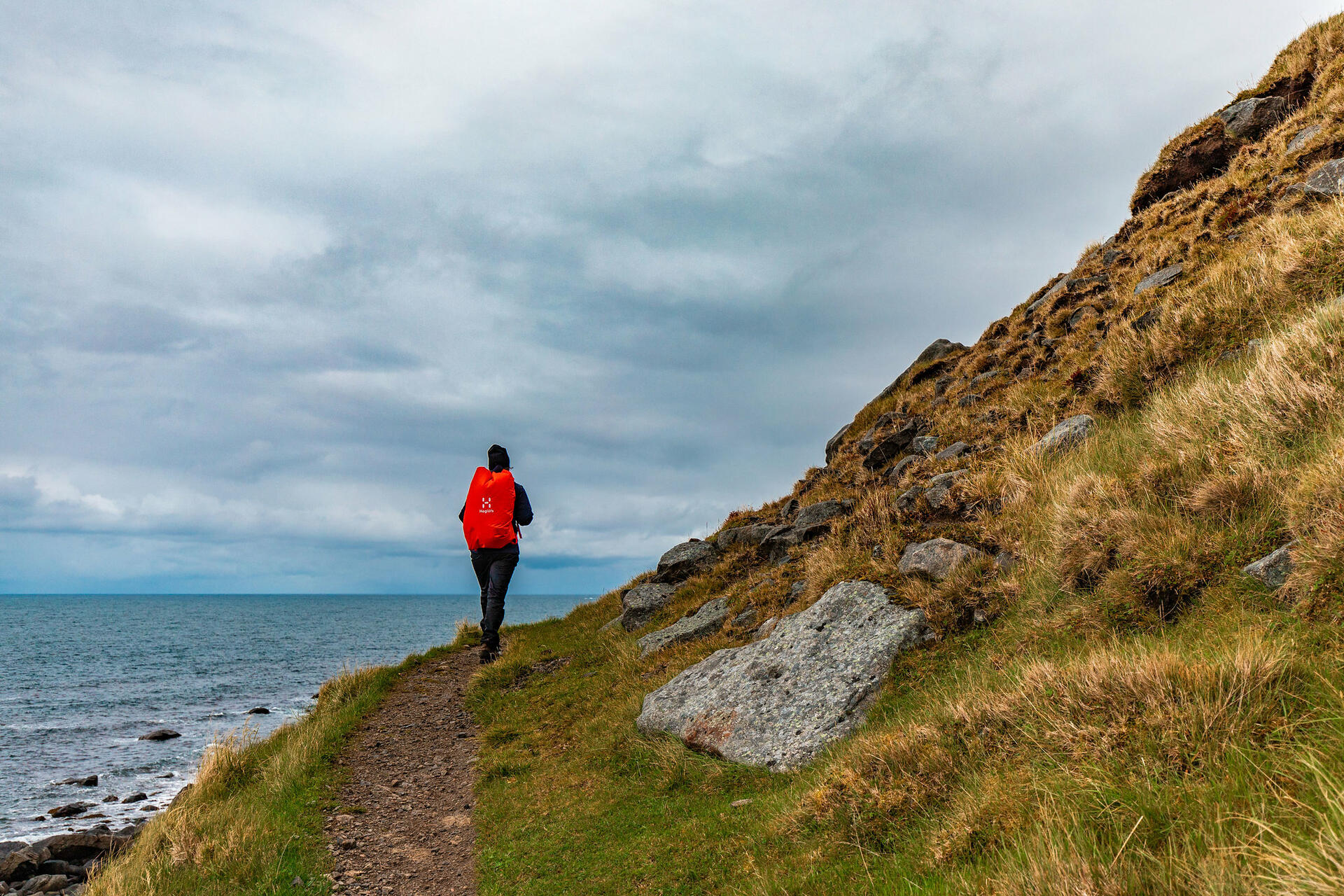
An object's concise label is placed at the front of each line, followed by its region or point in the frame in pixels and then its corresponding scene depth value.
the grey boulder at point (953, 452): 13.47
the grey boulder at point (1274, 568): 5.29
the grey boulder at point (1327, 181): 11.53
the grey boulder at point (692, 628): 14.30
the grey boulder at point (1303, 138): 14.64
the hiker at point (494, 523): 17.34
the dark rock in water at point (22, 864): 14.32
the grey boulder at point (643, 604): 18.38
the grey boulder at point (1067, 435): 10.38
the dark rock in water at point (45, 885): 13.42
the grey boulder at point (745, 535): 18.81
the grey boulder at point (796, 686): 8.34
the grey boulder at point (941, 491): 11.26
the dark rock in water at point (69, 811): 19.89
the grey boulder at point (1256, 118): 18.23
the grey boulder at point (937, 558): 9.34
